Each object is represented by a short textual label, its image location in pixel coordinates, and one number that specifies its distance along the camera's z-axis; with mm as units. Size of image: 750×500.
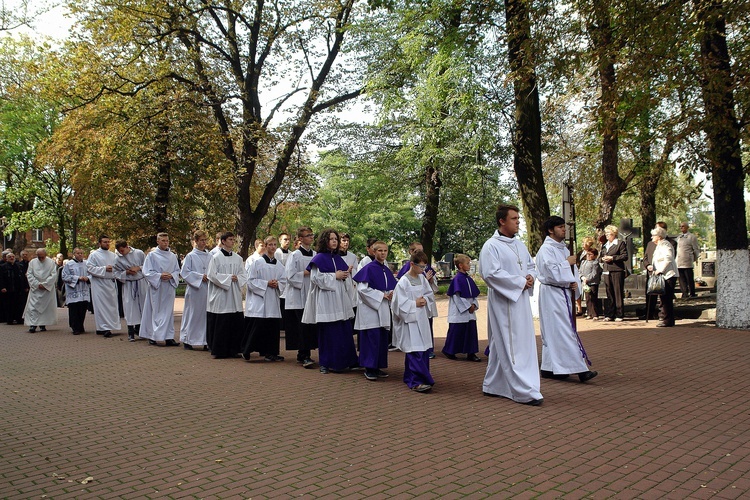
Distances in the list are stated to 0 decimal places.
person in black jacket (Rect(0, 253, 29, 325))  18406
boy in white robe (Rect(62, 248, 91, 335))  15641
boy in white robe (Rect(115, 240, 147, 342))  13898
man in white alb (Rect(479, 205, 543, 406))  7016
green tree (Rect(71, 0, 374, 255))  19391
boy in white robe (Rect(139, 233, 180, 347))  12984
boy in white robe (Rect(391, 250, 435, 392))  7715
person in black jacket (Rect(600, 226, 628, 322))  14031
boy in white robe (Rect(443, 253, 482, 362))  10344
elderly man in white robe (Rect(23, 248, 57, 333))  16328
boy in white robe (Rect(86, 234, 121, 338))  15039
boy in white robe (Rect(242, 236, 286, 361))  10469
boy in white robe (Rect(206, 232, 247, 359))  10914
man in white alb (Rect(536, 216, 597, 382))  8078
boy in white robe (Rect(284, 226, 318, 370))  10281
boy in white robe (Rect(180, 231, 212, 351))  12133
